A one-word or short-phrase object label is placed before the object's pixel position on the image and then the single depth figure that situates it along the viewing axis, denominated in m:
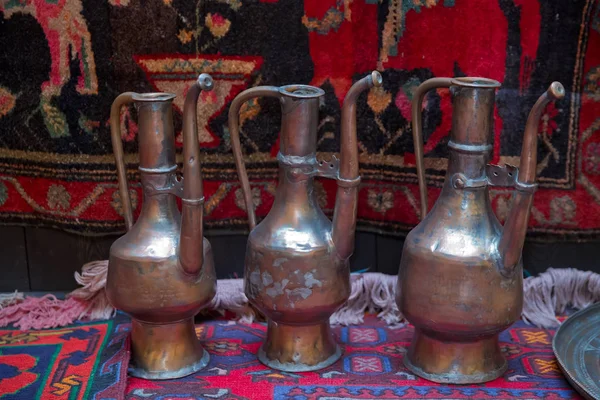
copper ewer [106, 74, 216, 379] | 1.13
